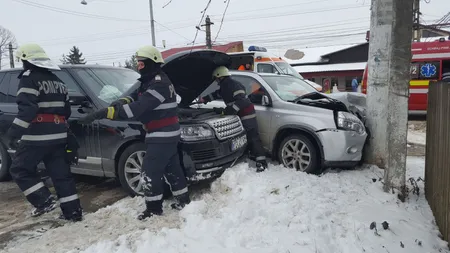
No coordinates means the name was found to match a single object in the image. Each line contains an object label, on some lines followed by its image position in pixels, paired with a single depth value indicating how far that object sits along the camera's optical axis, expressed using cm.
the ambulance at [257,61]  1188
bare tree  4941
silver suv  514
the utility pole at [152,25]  1709
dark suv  438
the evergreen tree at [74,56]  5381
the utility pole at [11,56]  4169
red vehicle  1184
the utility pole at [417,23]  2061
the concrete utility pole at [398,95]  405
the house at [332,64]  2788
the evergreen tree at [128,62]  6076
